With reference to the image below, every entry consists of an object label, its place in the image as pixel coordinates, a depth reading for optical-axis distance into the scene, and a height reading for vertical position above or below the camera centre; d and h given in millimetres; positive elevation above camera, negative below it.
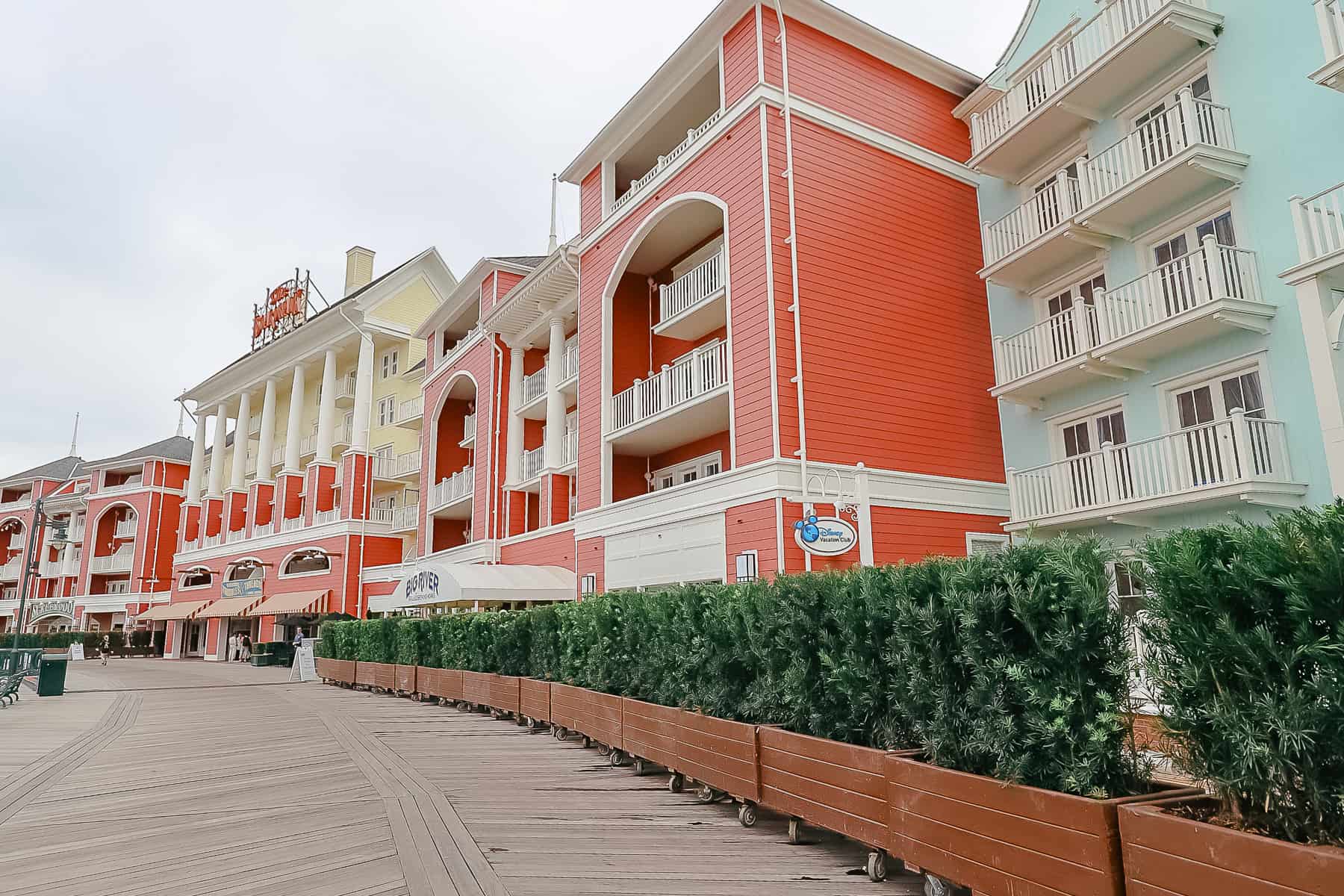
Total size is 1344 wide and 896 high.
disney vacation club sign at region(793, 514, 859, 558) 13789 +1410
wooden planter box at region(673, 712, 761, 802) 6848 -1145
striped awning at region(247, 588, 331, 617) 36094 +1195
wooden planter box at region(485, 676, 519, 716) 13867 -1112
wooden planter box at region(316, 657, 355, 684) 23328 -1149
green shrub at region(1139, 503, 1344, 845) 3193 -213
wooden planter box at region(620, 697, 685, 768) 8258 -1110
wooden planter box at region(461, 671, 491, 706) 15109 -1123
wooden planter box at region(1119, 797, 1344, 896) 2984 -959
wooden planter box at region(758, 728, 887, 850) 5434 -1147
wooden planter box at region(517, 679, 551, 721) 12625 -1123
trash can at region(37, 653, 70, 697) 20484 -961
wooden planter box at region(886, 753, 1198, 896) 3863 -1116
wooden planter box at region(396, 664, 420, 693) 19312 -1170
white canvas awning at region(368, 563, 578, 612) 20281 +1055
